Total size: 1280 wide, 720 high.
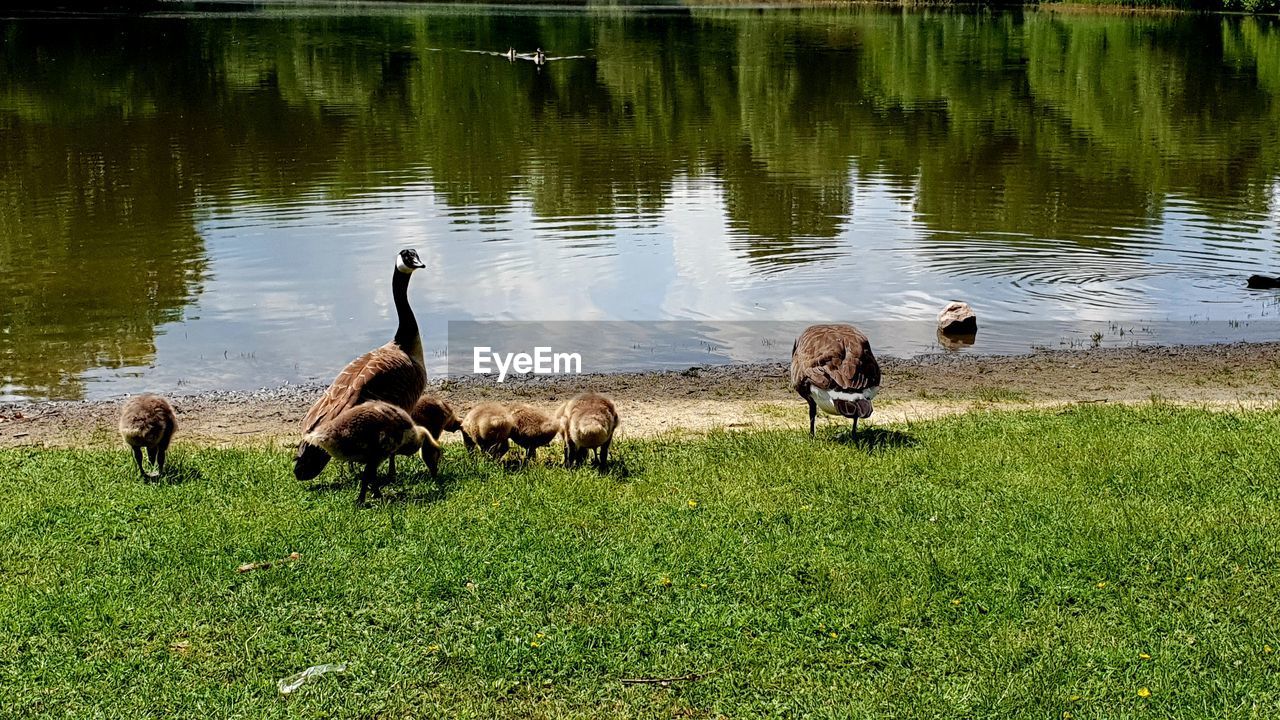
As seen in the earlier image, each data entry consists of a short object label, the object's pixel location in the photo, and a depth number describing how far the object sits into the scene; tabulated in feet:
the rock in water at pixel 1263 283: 79.82
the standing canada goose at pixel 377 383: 34.01
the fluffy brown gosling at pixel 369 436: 32.99
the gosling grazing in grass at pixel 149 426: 36.78
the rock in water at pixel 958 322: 69.56
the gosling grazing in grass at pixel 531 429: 40.16
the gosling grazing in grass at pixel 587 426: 37.73
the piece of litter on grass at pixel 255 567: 29.78
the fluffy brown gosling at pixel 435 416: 41.14
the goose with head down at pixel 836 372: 40.78
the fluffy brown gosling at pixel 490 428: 39.96
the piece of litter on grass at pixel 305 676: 24.77
